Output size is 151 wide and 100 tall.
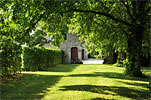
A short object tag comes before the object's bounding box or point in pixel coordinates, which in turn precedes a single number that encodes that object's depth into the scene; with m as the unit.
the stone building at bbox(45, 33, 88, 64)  31.55
